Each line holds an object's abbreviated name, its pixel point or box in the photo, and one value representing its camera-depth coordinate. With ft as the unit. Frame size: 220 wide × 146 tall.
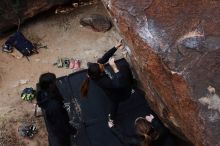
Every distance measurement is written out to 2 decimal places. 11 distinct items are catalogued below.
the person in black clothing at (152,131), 19.72
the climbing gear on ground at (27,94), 28.02
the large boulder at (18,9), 31.32
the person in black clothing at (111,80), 23.21
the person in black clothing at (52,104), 21.54
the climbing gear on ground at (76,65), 30.17
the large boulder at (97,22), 32.53
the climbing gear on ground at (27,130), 26.03
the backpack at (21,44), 30.83
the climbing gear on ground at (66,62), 30.30
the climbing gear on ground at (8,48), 31.14
